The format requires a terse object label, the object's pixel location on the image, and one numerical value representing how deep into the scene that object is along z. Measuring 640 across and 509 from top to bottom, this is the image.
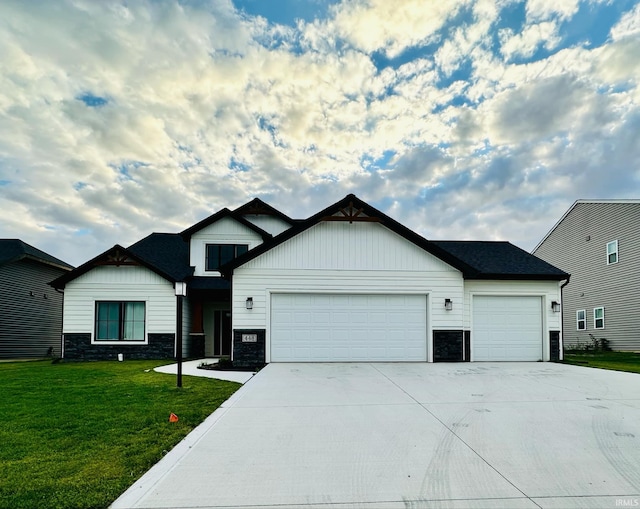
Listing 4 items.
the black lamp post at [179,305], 9.06
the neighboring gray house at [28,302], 19.16
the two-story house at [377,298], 13.28
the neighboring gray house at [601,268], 20.88
